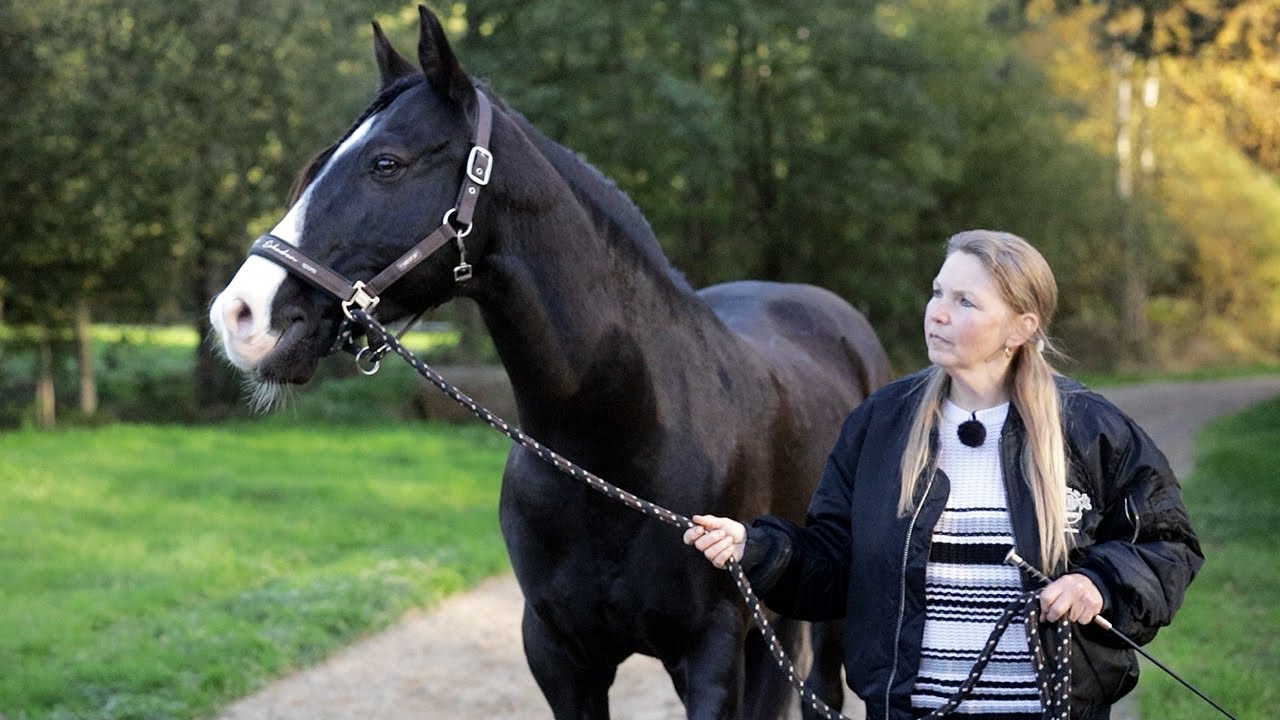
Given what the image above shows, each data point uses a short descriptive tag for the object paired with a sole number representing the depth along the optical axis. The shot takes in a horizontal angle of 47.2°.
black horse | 3.06
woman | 2.74
